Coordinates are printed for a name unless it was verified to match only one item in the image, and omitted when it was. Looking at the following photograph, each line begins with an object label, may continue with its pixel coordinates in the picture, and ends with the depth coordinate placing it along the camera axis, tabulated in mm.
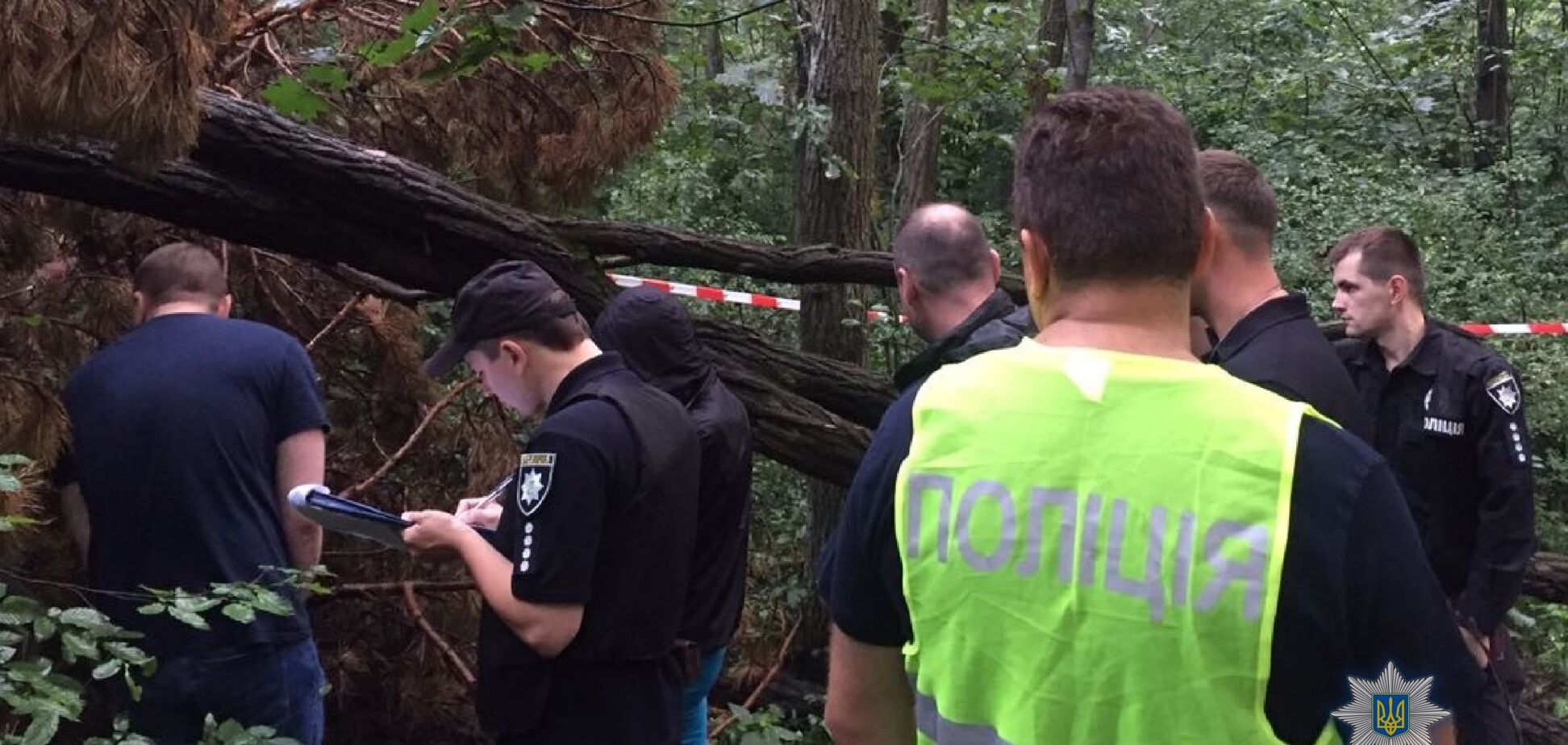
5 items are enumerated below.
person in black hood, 3709
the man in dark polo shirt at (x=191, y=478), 3387
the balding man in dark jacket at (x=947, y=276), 3441
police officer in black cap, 2752
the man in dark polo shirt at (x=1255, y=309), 2586
